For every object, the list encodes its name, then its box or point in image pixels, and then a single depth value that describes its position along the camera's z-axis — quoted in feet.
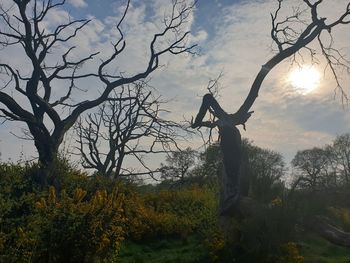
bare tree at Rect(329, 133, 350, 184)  167.73
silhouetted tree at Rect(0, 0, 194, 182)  50.44
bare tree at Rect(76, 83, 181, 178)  84.53
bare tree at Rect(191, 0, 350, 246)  38.17
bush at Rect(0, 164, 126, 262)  21.27
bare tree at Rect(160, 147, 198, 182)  157.24
